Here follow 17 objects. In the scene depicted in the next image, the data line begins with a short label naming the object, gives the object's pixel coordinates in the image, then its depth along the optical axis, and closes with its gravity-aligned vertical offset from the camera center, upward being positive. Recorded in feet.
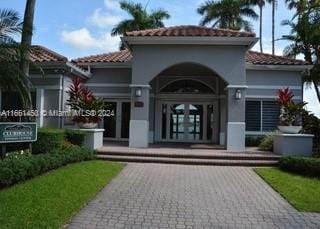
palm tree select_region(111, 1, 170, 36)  71.54 +29.19
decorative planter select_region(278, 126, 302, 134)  32.41 -0.64
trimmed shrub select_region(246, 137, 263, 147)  41.55 -2.98
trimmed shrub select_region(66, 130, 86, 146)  31.95 -2.29
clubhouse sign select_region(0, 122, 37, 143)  22.78 -1.34
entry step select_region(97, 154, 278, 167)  29.60 -4.67
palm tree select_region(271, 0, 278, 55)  79.87 +34.92
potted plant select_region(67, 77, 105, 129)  33.50 +1.44
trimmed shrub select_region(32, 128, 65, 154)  28.37 -2.77
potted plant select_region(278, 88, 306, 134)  32.57 +1.20
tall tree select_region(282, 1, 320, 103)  58.79 +18.07
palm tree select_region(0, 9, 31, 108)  23.64 +6.28
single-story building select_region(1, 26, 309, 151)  35.74 +6.08
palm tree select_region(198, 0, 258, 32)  76.70 +34.26
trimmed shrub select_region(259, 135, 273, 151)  36.35 -3.00
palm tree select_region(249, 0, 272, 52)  79.05 +38.12
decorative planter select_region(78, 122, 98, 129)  33.50 -0.74
